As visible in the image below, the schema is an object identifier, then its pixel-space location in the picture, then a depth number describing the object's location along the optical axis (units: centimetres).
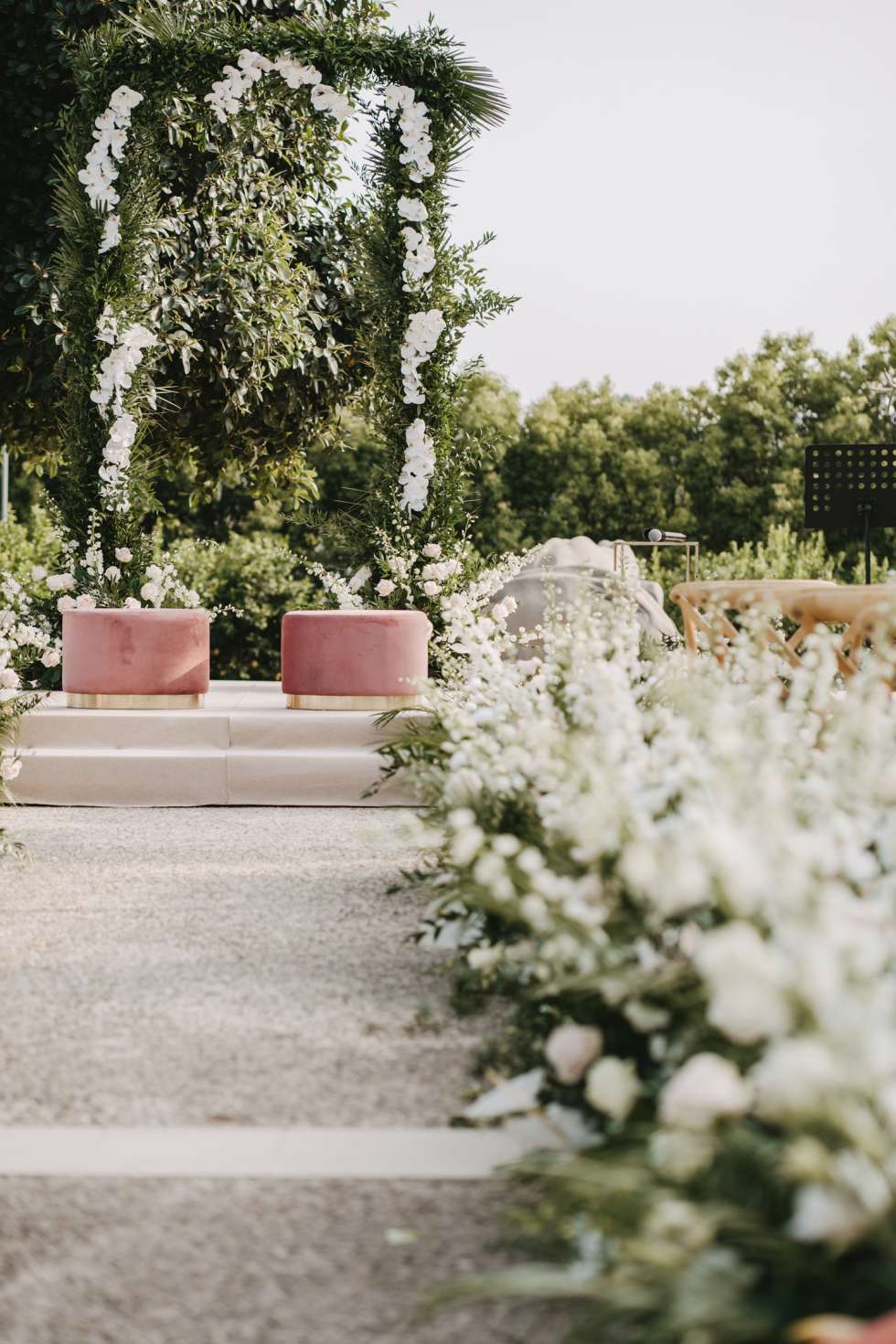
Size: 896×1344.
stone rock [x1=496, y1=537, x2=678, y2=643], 1180
